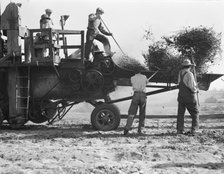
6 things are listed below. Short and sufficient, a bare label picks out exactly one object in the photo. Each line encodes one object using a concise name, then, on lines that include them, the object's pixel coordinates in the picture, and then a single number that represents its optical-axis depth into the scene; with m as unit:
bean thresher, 11.50
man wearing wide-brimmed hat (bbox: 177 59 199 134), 10.66
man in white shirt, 10.95
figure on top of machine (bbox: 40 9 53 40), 12.00
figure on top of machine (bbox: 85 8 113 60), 11.60
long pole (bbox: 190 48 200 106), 11.46
